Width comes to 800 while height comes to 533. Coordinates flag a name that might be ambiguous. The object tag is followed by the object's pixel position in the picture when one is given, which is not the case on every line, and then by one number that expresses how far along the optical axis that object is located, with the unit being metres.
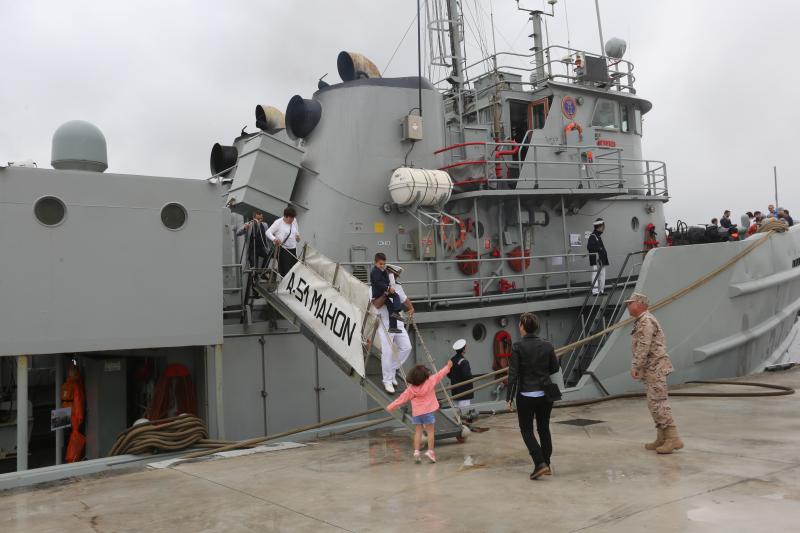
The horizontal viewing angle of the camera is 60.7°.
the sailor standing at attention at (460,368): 8.76
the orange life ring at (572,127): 13.63
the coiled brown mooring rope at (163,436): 7.56
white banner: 8.13
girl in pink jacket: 6.80
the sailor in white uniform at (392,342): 7.90
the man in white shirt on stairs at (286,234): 9.54
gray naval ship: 7.84
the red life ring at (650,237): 14.18
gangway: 7.94
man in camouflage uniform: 6.48
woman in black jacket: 5.65
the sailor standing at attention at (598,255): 12.28
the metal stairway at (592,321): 11.67
